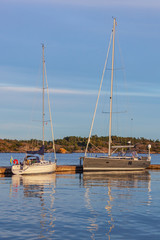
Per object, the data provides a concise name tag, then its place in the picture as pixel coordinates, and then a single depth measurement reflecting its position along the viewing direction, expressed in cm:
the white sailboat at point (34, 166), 5025
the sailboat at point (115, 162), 5569
